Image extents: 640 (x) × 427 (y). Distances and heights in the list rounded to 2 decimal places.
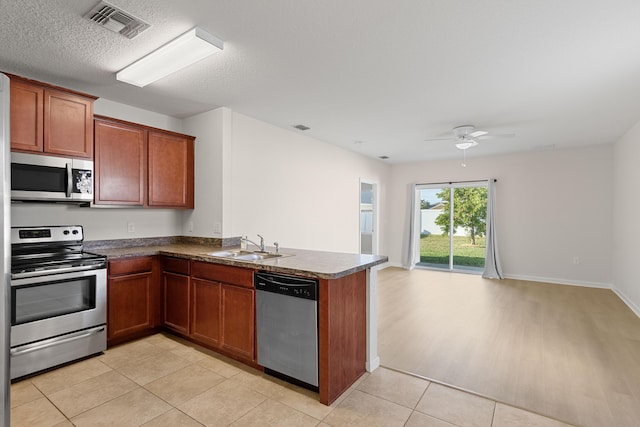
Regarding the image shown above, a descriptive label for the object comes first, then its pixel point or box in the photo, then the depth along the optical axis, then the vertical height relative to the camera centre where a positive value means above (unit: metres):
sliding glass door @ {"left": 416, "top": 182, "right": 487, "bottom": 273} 7.02 -0.24
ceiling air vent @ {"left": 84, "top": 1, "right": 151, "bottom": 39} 1.91 +1.22
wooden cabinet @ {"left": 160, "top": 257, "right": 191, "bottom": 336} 3.07 -0.83
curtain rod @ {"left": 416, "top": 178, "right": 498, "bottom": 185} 6.66 +0.69
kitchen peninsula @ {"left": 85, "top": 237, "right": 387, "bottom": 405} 2.18 -0.74
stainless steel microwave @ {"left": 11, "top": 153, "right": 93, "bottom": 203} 2.55 +0.28
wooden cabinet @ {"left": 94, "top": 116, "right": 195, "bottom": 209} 3.15 +0.50
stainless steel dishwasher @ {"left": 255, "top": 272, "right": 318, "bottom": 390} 2.20 -0.83
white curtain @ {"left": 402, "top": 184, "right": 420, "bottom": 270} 7.42 -0.52
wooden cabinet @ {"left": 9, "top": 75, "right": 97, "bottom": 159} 2.52 +0.78
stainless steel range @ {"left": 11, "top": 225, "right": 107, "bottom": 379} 2.39 -0.73
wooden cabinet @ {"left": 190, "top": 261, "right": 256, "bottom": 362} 2.56 -0.83
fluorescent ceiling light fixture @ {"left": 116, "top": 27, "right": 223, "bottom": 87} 2.19 +1.18
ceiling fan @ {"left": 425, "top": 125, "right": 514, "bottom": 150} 4.30 +1.10
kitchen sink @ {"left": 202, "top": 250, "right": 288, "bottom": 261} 3.09 -0.43
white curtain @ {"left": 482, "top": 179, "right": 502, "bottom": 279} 6.44 -0.66
